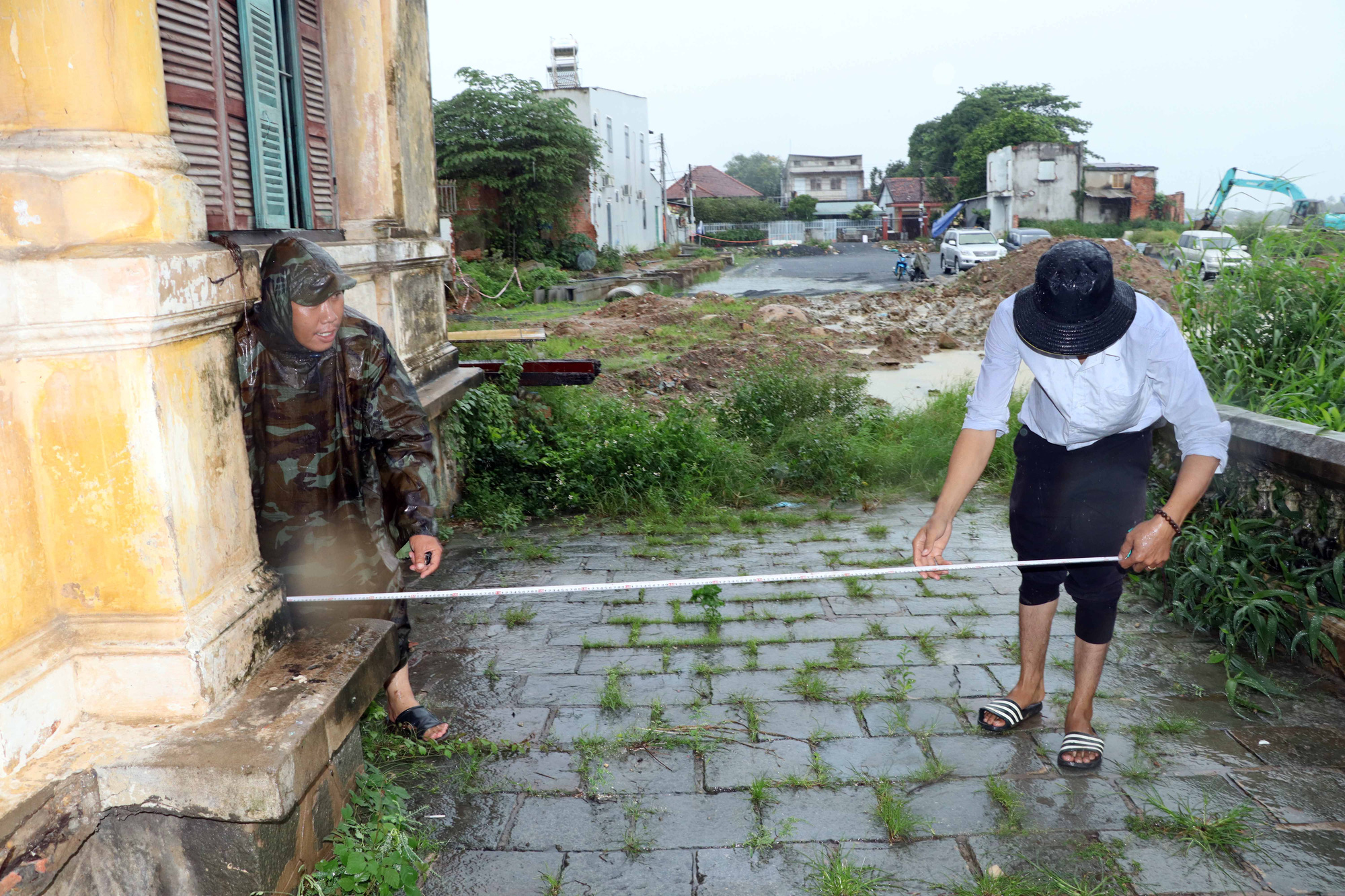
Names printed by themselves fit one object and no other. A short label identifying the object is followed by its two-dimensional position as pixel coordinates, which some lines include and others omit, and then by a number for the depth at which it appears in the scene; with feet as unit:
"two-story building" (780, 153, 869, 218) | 296.10
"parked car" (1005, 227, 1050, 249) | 116.37
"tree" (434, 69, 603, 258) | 94.02
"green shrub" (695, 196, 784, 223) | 238.07
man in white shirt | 10.22
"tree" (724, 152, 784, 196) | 443.73
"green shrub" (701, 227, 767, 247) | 217.77
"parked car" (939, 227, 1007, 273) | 107.55
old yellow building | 7.70
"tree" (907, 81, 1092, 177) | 202.59
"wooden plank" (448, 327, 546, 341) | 29.58
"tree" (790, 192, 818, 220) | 238.68
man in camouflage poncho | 9.91
